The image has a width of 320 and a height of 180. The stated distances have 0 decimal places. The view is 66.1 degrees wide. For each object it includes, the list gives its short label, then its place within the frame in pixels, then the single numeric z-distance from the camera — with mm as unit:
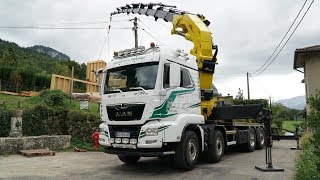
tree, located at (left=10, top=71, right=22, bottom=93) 16785
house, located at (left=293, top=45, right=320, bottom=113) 18165
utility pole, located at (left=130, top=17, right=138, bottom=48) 19740
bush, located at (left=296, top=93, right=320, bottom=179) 4313
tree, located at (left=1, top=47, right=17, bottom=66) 24338
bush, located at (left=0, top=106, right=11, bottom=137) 9177
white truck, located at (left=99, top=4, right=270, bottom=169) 6374
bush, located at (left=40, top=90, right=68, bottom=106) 11646
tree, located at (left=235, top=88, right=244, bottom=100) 36658
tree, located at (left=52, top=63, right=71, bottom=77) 30979
